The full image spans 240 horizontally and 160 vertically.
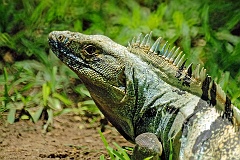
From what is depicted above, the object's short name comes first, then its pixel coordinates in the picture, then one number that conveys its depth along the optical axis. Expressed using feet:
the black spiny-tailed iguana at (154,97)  22.06
